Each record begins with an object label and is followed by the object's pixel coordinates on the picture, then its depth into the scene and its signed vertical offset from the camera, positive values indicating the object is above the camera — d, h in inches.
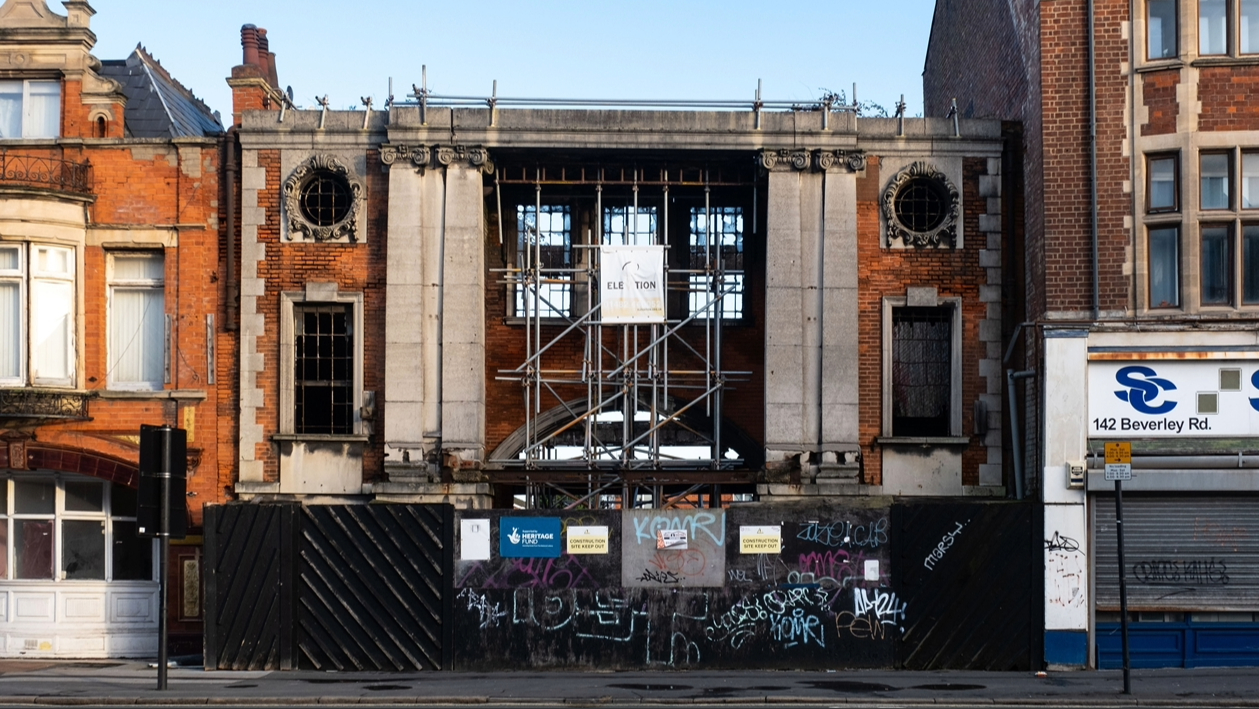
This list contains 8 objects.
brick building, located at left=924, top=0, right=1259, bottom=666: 772.0 +28.3
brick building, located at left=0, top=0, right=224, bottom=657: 841.5 +23.8
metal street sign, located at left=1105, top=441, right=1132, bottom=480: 689.0 -43.5
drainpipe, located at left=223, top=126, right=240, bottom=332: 855.1 +96.9
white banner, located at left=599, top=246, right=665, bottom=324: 866.1 +53.9
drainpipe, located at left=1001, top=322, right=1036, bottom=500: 826.2 -33.2
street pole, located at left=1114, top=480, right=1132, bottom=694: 673.6 -108.5
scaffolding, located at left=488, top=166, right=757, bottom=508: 863.1 +12.7
